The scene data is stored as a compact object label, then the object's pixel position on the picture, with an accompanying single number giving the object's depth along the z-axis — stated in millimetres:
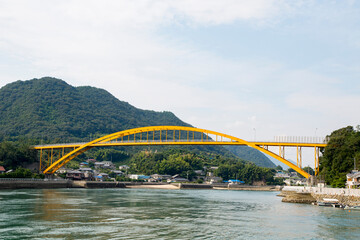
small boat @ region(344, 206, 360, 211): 41250
